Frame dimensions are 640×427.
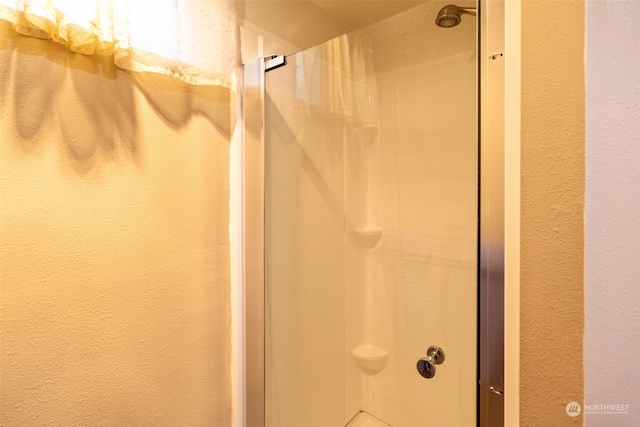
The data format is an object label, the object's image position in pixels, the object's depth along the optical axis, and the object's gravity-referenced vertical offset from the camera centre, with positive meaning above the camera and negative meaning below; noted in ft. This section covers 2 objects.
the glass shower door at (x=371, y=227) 3.91 -0.32
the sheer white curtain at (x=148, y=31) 2.11 +1.38
